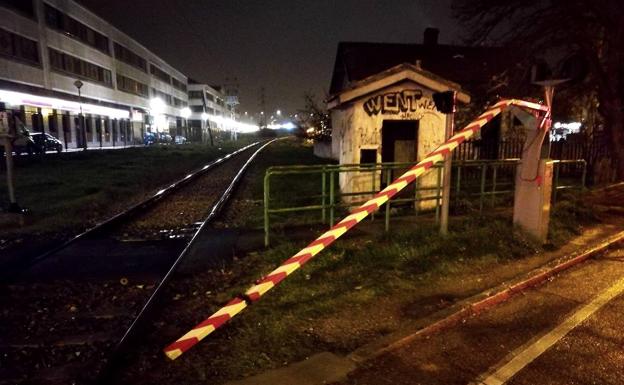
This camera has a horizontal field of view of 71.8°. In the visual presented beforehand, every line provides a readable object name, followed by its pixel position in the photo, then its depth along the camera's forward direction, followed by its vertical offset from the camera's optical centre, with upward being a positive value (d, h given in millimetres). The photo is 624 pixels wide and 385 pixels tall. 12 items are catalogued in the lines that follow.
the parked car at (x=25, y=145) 24344 -210
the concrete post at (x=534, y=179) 6988 -602
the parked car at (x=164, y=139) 52366 +303
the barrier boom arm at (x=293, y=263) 3814 -1158
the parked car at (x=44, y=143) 26258 -102
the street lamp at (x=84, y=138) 30656 +240
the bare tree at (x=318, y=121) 31812 +1613
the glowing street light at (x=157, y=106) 65725 +5653
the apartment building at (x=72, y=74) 31844 +6556
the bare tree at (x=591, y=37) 13734 +3624
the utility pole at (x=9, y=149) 9359 -169
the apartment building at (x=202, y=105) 98688 +8879
